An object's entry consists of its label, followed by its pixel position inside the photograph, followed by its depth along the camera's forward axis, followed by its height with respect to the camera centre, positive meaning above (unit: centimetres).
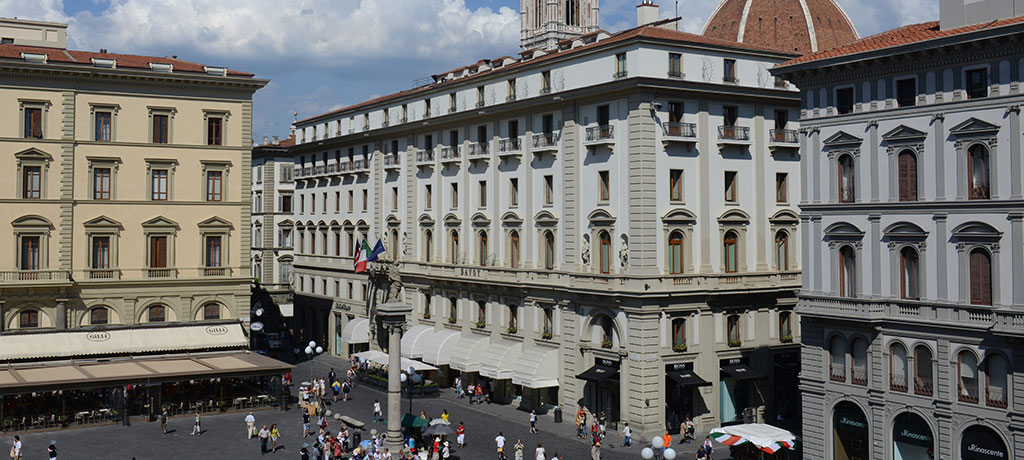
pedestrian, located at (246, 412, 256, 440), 5059 -867
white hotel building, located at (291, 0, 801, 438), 5281 +101
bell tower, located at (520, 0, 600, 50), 14962 +3399
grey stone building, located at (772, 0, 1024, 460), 3741 +27
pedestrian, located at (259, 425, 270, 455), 4852 -887
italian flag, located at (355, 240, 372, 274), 5420 -34
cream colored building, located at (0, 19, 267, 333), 5912 +378
